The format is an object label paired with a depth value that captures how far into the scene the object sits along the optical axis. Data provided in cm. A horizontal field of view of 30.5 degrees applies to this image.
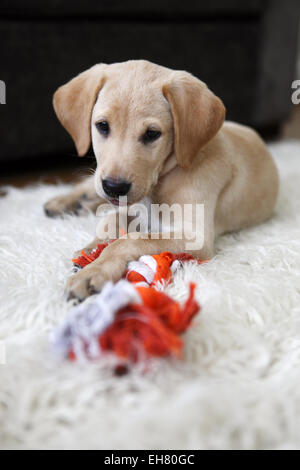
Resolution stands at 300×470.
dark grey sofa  91
